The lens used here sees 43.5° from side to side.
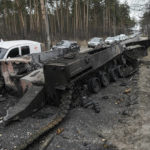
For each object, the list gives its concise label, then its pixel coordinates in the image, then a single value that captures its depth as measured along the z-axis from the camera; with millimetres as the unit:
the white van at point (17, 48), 8484
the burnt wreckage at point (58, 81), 4918
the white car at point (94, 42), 24328
